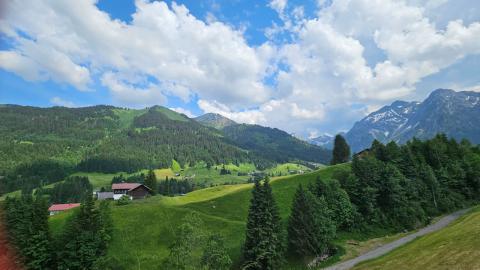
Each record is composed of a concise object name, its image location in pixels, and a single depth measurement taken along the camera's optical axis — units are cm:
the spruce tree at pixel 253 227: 6375
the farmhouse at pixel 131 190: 13492
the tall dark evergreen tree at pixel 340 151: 15938
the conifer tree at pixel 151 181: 14496
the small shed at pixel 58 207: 15195
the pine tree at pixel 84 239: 6322
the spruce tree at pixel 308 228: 6944
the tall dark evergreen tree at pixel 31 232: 6272
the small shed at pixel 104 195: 15474
